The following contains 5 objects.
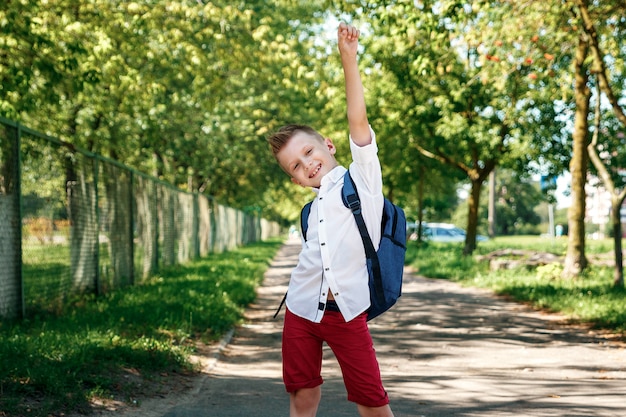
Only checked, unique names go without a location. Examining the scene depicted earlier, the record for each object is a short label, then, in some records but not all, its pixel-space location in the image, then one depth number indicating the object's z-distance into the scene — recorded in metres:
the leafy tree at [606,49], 11.48
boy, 3.49
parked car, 52.91
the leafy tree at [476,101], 11.96
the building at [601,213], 95.94
